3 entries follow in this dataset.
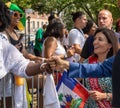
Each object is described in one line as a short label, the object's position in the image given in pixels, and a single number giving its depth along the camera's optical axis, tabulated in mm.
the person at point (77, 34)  4904
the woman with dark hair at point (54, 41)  4246
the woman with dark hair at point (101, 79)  2861
